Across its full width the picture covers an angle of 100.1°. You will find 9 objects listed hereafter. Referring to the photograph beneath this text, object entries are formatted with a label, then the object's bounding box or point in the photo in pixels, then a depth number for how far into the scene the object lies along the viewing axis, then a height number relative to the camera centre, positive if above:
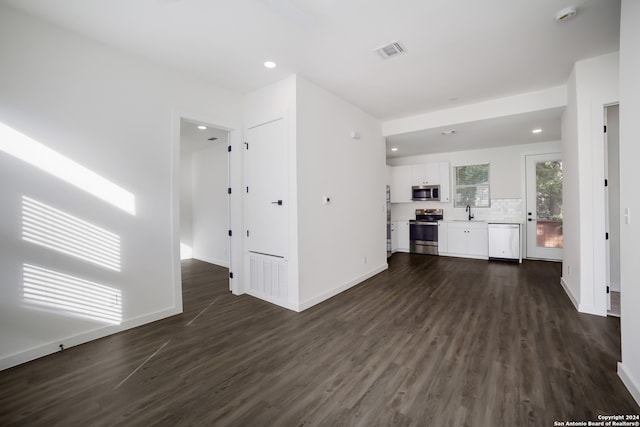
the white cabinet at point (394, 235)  7.62 -0.65
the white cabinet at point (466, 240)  6.45 -0.71
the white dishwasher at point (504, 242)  5.98 -0.71
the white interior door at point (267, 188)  3.56 +0.37
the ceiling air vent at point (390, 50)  2.78 +1.74
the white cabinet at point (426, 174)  7.14 +1.02
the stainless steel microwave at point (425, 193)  7.09 +0.51
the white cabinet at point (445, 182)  7.04 +0.77
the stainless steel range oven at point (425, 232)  7.10 -0.55
